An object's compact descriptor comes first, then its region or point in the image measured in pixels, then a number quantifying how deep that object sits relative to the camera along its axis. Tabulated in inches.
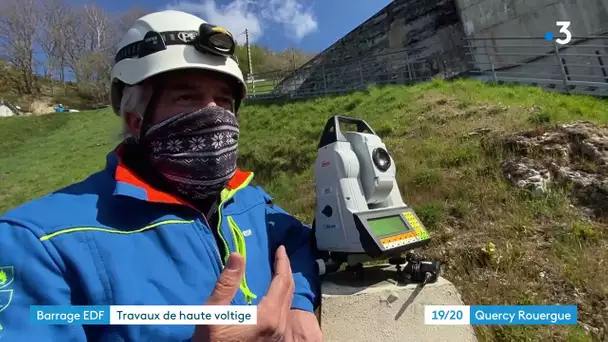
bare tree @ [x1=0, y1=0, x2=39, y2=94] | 1507.1
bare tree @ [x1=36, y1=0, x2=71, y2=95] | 1566.2
